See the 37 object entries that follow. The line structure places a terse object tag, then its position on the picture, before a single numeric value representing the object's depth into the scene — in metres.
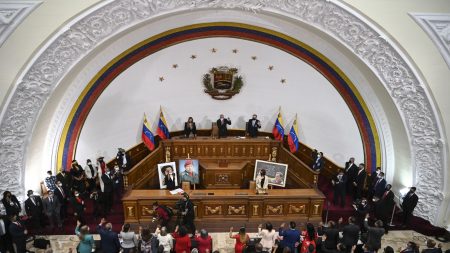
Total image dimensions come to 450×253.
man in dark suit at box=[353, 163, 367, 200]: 10.13
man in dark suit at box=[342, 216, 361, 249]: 6.88
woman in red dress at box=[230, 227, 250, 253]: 6.66
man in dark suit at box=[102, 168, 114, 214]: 9.19
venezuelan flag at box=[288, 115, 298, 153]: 11.28
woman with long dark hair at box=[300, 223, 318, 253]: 6.69
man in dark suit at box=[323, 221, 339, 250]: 6.53
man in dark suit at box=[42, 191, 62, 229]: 8.55
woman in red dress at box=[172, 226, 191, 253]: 6.50
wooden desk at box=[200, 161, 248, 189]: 11.71
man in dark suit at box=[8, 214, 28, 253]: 7.17
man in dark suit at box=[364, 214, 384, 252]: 6.92
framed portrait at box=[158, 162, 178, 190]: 10.20
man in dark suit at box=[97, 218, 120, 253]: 6.51
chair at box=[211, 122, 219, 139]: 12.81
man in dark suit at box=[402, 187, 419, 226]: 9.06
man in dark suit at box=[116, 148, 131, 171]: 11.11
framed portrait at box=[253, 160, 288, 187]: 10.50
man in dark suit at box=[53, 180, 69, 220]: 8.83
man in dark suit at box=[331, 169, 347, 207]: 9.83
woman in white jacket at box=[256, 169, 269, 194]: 9.43
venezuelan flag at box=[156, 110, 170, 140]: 12.22
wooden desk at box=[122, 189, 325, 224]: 9.10
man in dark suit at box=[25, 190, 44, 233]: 8.41
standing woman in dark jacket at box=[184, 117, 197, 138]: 12.66
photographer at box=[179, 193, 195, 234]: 8.09
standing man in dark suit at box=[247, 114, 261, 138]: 12.70
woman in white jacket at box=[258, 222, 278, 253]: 6.82
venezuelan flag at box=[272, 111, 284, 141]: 12.36
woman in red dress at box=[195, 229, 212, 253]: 6.50
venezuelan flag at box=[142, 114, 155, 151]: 11.60
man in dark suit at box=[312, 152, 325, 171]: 10.78
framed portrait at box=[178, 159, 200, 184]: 10.79
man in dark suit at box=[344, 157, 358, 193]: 10.45
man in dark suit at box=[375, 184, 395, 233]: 8.91
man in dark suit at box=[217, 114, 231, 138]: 12.59
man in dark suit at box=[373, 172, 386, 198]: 9.77
